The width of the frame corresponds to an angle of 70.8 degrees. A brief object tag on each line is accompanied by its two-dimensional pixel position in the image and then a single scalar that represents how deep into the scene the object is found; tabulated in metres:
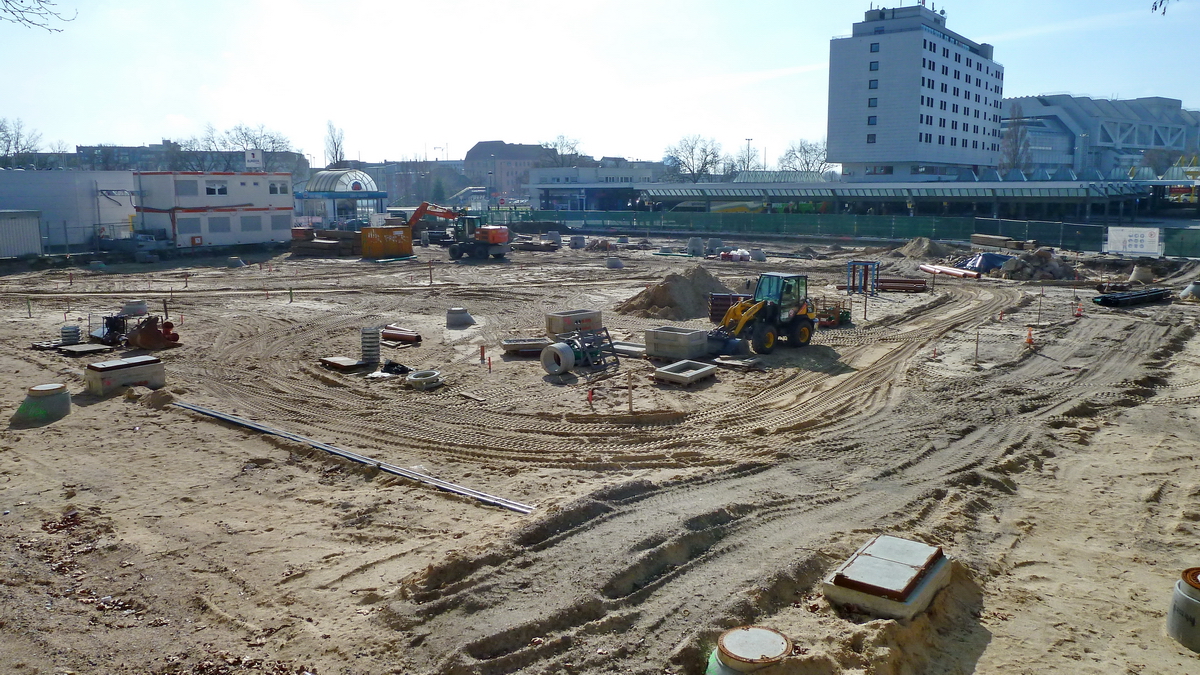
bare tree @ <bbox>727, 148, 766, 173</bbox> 126.56
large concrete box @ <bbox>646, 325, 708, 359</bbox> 18.56
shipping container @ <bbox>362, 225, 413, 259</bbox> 46.78
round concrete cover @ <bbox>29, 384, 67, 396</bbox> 14.18
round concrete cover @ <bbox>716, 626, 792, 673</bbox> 6.11
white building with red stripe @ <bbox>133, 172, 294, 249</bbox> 47.56
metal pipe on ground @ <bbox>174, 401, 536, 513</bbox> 10.38
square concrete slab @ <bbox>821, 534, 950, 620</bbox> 7.21
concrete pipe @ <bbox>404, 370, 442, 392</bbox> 16.66
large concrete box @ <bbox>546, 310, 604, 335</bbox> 20.89
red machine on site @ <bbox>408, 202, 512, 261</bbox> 45.09
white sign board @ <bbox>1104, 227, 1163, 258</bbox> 39.44
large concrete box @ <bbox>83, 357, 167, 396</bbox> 15.84
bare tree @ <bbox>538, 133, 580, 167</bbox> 142.12
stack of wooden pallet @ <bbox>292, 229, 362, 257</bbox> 47.47
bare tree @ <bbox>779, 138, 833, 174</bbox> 132.88
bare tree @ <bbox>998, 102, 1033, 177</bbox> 104.94
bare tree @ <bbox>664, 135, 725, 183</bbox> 120.31
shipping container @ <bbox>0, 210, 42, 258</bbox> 39.34
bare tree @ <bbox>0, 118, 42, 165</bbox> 91.06
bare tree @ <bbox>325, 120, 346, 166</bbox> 125.75
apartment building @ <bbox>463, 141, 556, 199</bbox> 194.12
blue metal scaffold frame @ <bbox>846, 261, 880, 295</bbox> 30.05
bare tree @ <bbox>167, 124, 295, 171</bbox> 110.88
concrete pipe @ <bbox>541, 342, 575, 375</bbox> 17.55
